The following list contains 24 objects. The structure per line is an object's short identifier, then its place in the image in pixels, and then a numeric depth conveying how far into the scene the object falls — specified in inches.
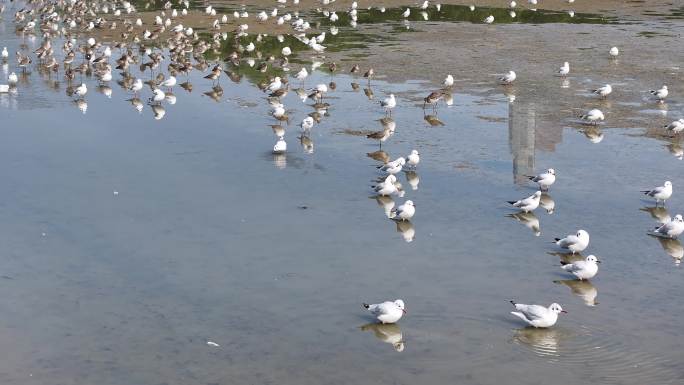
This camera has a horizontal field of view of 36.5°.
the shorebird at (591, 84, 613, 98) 1190.6
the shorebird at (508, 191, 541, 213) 788.0
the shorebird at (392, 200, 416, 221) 777.3
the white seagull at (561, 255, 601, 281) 658.2
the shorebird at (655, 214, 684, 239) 735.1
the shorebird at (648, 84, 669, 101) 1167.0
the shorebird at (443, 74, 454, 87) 1282.0
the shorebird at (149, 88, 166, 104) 1231.5
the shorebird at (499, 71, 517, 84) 1288.1
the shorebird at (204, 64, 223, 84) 1369.3
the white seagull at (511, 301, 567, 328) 584.1
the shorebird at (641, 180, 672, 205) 807.1
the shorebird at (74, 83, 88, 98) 1262.3
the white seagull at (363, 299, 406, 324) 586.6
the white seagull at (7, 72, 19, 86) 1336.7
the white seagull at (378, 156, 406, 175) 885.8
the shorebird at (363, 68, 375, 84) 1353.3
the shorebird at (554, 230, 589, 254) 701.9
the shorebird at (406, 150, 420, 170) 914.7
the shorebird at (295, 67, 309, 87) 1353.3
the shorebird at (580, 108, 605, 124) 1062.4
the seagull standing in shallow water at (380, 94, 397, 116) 1130.0
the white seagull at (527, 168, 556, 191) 844.0
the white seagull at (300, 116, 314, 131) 1049.3
